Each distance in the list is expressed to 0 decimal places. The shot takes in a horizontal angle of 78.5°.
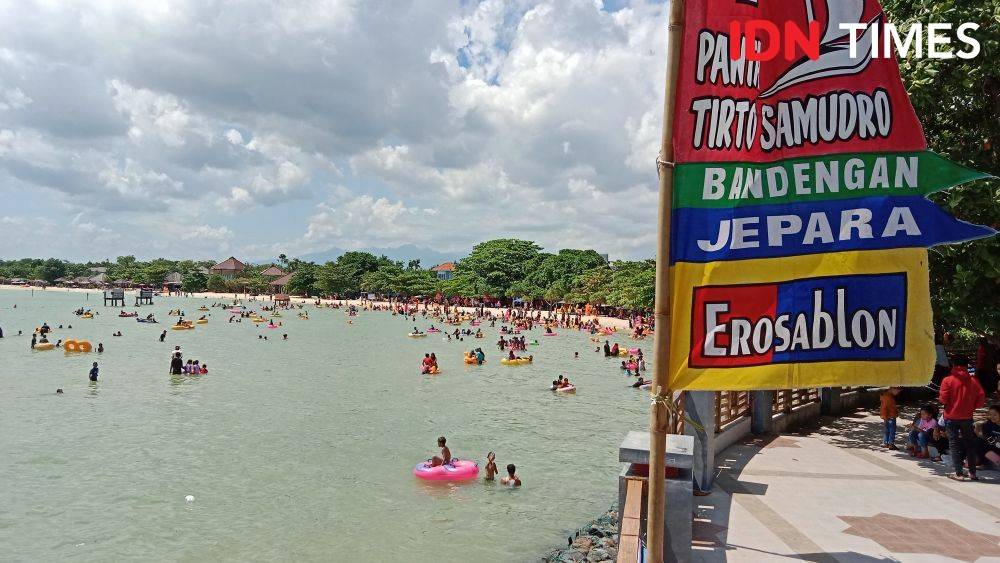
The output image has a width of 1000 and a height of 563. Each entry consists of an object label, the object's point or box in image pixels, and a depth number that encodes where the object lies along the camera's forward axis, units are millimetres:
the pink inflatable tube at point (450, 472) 16375
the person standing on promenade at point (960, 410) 10266
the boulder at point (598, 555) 10562
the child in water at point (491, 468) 16203
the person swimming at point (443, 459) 16969
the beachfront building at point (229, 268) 158875
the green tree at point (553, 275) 91188
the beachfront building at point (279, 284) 136625
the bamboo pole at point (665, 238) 4492
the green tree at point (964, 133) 11516
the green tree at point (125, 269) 160625
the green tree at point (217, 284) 151250
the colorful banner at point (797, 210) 4305
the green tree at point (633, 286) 65562
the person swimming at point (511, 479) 15969
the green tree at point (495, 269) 101188
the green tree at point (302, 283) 131375
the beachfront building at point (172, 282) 152250
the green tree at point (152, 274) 152500
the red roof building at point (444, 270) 174088
